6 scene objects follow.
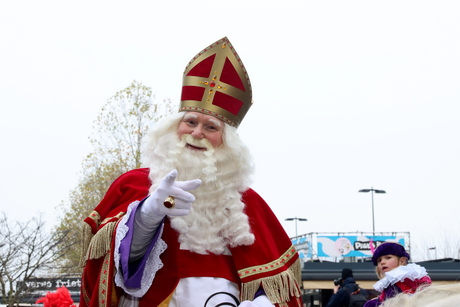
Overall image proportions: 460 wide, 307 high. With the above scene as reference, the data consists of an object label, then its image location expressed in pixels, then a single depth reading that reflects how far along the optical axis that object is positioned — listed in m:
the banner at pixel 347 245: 30.86
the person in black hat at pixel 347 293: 7.77
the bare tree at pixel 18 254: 11.32
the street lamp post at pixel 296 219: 37.62
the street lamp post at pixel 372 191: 31.72
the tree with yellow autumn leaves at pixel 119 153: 18.87
